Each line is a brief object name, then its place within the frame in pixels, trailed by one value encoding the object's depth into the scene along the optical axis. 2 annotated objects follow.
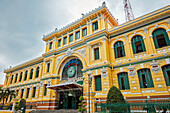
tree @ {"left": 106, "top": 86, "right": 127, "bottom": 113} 9.56
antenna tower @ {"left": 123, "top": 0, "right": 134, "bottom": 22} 36.61
